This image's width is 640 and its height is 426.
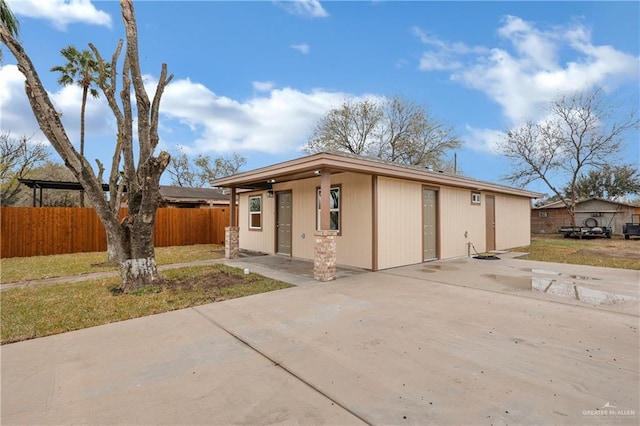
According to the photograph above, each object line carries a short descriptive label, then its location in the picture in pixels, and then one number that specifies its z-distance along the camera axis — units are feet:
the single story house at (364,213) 22.40
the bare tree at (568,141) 60.08
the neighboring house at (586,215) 66.03
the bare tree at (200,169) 100.73
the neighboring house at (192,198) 65.31
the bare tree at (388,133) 70.08
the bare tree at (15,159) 50.88
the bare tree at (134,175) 16.60
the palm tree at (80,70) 31.09
